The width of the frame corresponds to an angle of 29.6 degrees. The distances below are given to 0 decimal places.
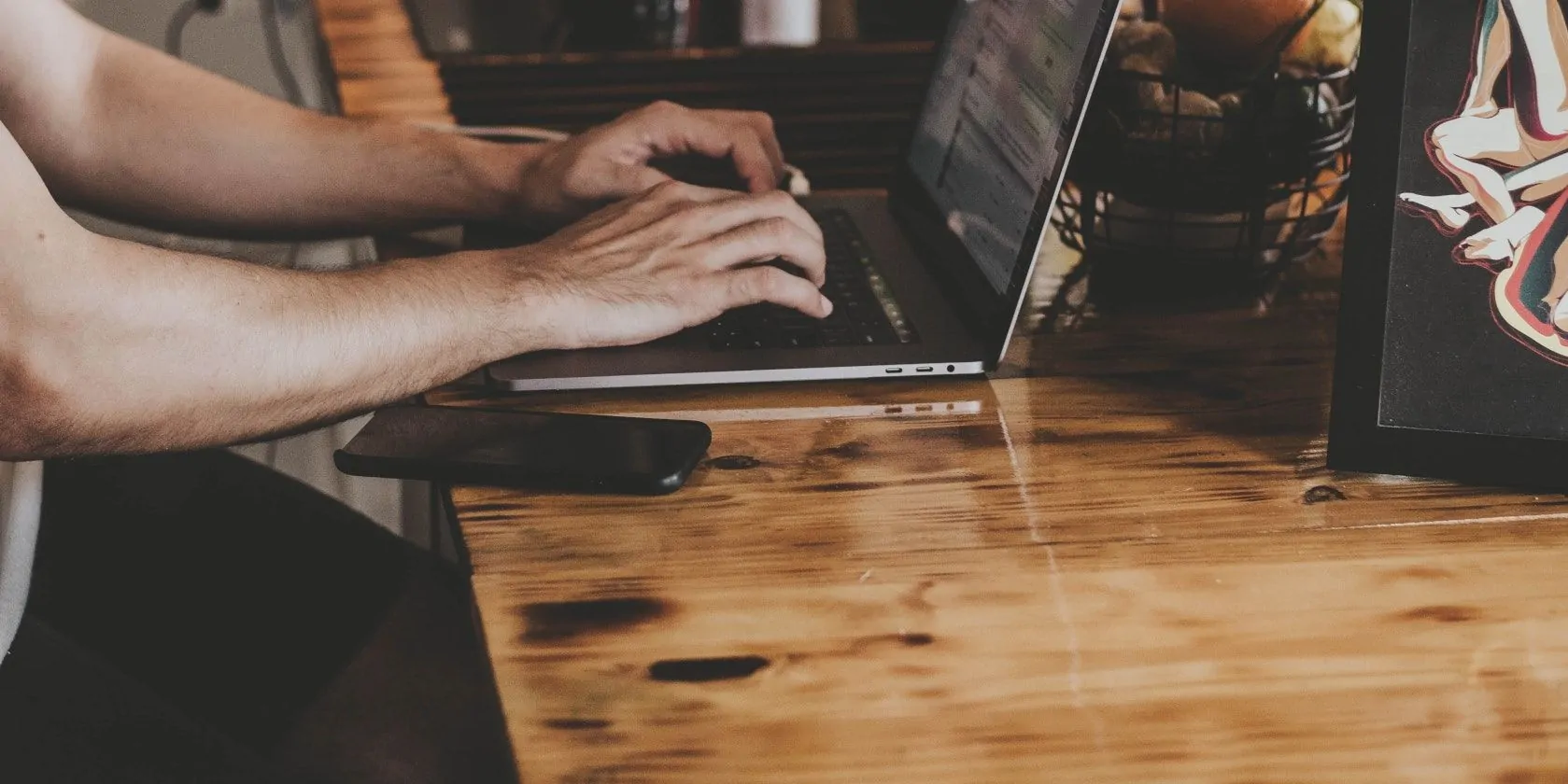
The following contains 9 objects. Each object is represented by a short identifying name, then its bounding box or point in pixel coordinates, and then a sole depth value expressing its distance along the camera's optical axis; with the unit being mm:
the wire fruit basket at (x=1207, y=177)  1425
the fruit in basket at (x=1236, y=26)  1405
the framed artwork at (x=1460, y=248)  1259
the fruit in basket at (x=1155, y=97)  1428
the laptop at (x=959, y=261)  1369
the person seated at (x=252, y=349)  1305
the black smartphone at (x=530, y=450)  1280
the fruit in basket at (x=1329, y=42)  1440
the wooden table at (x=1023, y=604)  1150
